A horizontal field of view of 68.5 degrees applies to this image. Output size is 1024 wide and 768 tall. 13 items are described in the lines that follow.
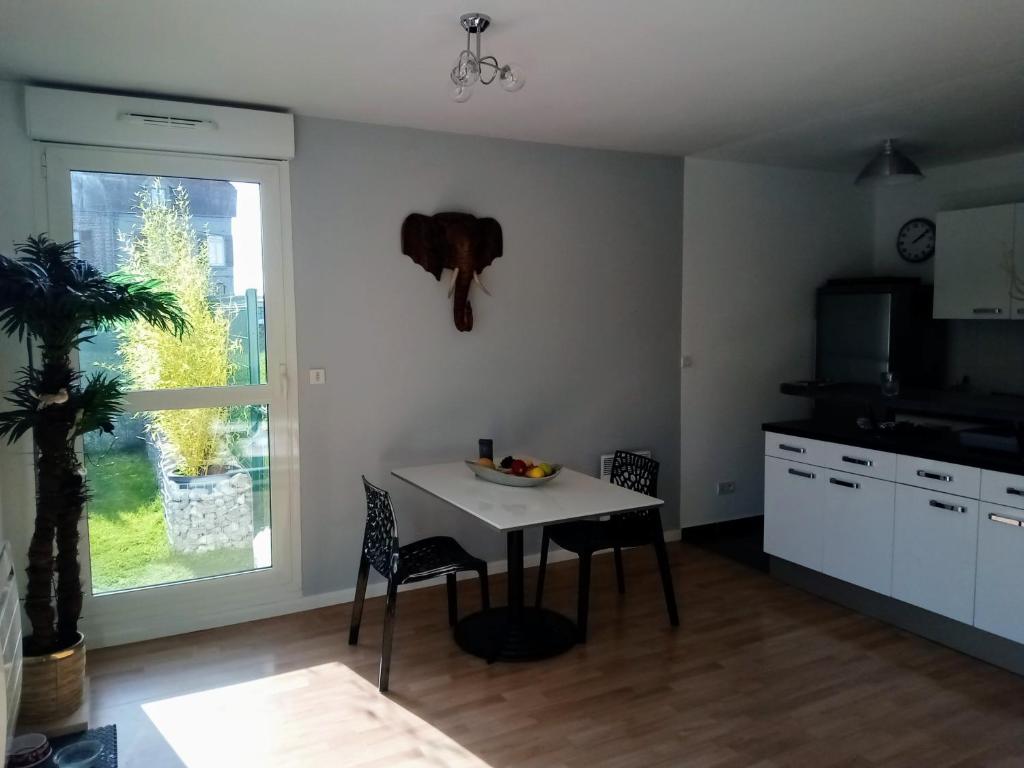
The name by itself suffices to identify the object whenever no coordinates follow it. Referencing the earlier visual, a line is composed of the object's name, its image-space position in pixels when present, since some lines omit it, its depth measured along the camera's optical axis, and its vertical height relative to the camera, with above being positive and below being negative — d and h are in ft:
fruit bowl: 11.29 -2.24
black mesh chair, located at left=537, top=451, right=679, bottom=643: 11.50 -3.31
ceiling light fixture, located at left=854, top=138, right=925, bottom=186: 14.14 +2.97
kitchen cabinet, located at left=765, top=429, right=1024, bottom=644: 10.20 -3.05
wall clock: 17.25 +1.99
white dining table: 10.06 -2.45
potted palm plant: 8.84 -1.10
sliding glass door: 11.26 -0.89
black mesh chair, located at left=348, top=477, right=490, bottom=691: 10.08 -3.28
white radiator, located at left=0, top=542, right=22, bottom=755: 7.98 -3.36
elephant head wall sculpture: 13.15 +1.47
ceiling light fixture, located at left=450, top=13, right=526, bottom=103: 8.26 +2.88
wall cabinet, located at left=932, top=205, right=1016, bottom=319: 14.46 +1.27
